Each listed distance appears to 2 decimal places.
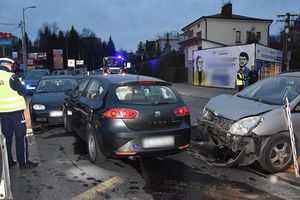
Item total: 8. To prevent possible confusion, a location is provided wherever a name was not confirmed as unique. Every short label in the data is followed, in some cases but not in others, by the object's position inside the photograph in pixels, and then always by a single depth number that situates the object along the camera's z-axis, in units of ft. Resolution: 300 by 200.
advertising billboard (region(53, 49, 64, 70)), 265.75
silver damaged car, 20.25
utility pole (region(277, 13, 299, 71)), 95.40
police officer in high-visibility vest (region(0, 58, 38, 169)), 20.90
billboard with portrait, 92.70
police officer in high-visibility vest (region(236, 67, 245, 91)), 63.67
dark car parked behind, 35.17
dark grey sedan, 20.74
